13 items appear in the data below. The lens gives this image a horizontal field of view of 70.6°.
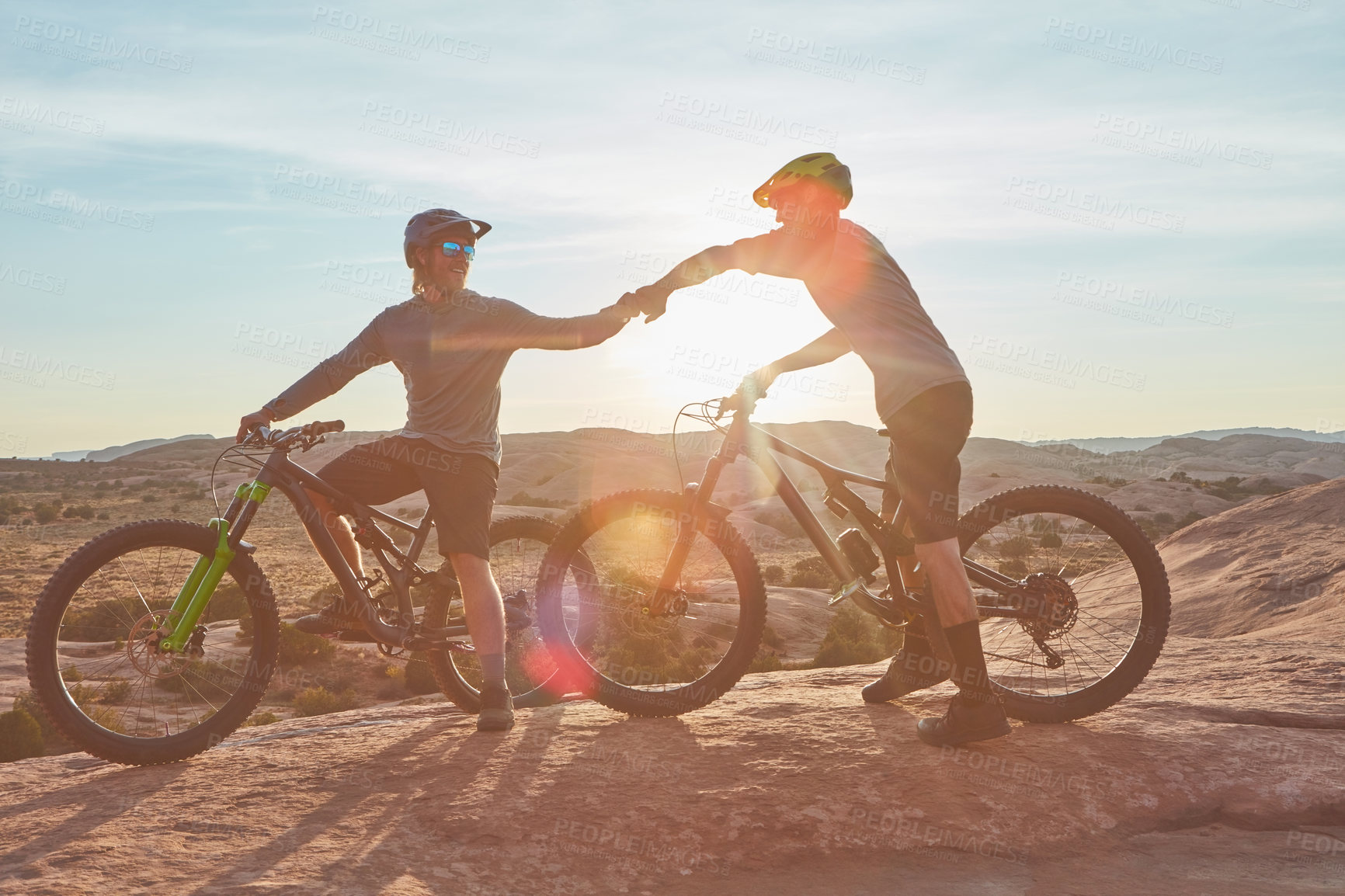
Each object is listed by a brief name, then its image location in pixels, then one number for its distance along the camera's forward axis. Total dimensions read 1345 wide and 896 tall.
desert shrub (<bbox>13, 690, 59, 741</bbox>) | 10.65
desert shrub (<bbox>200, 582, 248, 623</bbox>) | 4.65
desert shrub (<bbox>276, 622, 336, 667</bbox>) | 14.58
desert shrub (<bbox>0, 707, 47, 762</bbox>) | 9.38
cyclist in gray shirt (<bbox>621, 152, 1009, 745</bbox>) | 4.02
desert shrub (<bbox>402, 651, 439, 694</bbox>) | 13.62
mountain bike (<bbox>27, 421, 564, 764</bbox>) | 3.99
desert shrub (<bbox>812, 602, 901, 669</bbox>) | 15.09
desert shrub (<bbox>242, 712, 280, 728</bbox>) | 10.36
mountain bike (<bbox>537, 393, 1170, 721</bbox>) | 4.50
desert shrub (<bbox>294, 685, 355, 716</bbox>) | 11.95
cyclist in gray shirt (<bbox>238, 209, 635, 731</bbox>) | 4.48
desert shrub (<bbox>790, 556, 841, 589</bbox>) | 24.67
